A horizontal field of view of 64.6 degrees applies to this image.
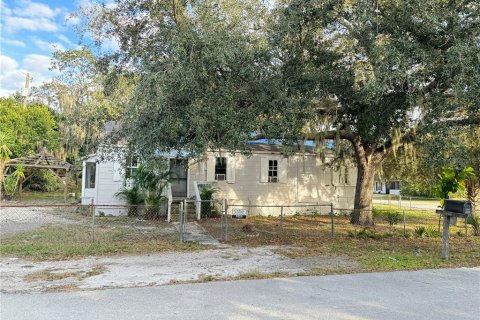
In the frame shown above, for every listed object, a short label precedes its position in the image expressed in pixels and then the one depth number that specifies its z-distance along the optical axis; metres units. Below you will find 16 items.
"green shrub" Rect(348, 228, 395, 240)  10.82
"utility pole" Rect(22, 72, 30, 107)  33.64
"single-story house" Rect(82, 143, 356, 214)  15.77
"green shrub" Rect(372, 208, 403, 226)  13.59
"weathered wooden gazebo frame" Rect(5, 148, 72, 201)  20.39
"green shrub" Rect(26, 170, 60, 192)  26.54
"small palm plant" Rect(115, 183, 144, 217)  14.76
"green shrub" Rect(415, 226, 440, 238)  11.24
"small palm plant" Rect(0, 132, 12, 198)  19.45
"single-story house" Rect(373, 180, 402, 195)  42.56
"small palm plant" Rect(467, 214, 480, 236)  11.73
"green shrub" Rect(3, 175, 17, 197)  20.80
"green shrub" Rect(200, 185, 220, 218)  15.07
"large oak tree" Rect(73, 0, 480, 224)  7.03
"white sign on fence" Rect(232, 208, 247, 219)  15.60
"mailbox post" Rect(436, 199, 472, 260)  7.58
